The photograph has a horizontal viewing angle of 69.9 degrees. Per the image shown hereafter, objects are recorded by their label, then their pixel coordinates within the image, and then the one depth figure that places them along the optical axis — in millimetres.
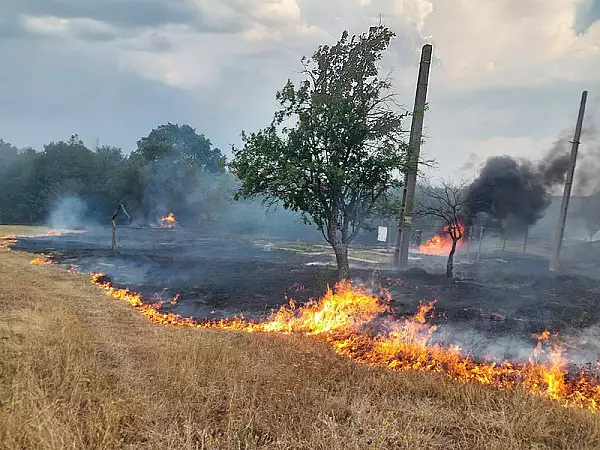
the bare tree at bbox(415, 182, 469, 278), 15027
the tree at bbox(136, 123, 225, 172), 63344
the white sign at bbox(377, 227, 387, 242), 33444
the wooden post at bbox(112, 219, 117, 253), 21050
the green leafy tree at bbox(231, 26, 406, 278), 11531
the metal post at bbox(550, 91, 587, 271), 17714
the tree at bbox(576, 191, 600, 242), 32438
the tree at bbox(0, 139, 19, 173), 48250
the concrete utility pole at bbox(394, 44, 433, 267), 14527
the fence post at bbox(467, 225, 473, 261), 23953
